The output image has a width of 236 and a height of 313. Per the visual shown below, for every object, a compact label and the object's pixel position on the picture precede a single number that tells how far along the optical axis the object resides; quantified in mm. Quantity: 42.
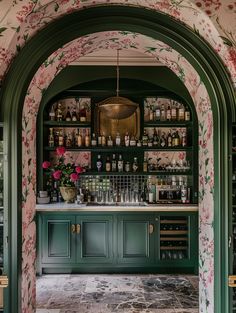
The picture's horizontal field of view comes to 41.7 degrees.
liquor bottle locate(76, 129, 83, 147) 5031
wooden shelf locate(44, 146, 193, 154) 4934
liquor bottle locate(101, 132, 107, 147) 5008
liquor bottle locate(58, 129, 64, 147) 5027
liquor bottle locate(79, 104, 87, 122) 5078
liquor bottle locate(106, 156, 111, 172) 5068
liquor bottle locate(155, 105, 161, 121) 5121
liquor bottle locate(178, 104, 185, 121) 5047
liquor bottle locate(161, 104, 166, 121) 5133
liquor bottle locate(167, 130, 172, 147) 5072
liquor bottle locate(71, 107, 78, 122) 5043
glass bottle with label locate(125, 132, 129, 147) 5020
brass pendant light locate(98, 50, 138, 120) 3609
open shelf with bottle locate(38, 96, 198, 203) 4965
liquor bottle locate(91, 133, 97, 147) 4995
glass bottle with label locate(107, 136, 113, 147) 4998
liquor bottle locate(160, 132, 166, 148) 5036
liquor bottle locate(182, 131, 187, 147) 4996
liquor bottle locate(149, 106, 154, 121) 5145
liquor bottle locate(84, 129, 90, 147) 5013
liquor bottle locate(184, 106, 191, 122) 4984
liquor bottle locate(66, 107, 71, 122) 5038
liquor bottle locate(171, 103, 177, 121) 5062
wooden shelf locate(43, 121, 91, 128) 4902
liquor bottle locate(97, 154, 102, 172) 5055
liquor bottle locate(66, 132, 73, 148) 5038
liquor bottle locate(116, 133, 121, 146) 5033
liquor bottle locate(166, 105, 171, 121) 5070
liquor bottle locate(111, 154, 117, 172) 5102
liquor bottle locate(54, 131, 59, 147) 5058
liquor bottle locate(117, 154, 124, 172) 5078
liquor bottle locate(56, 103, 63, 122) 5019
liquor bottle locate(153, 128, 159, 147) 5069
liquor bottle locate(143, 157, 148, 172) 5068
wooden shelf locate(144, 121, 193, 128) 4957
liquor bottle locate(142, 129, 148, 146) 5043
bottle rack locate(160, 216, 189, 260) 4539
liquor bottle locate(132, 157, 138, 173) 5086
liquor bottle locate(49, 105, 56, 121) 5027
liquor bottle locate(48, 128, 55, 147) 5015
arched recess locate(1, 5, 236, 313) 2299
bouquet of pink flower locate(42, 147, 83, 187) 4625
